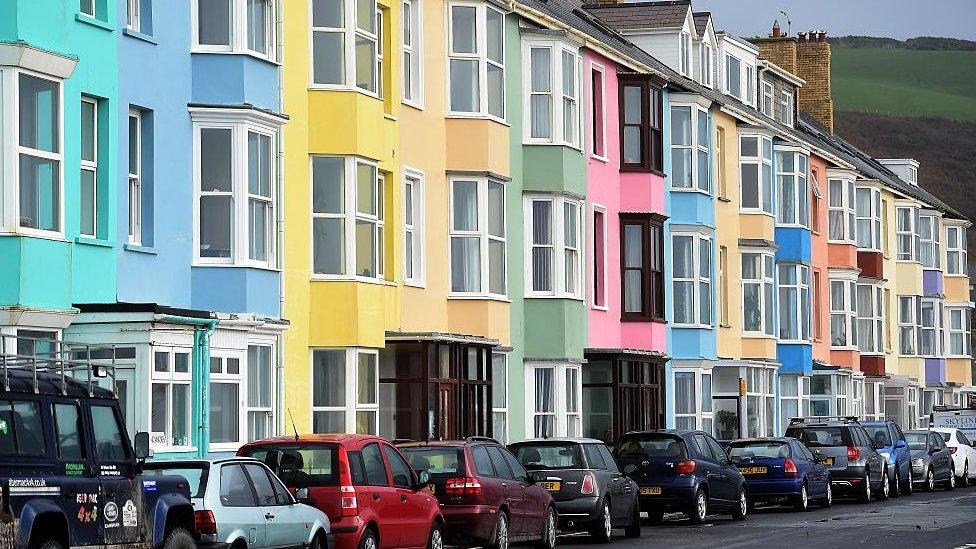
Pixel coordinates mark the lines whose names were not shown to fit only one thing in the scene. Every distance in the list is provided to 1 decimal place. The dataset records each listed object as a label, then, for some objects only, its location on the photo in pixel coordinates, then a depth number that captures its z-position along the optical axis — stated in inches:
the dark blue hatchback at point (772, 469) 1469.0
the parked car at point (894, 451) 1745.8
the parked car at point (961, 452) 2028.8
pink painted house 1686.8
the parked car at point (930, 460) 1870.1
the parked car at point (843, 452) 1627.7
